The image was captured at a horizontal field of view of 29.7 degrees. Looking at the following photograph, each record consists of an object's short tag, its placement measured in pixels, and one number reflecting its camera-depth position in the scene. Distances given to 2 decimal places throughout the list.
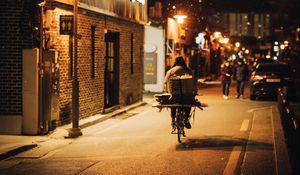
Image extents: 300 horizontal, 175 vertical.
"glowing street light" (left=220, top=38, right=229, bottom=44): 63.56
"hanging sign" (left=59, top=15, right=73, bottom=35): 14.50
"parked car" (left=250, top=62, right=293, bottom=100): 25.48
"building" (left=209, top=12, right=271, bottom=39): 148.50
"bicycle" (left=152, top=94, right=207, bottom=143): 12.65
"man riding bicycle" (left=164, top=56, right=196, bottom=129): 13.23
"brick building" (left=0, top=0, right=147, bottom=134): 14.23
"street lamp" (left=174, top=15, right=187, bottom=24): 31.22
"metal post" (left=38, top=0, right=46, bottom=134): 14.20
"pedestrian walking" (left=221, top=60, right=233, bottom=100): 26.92
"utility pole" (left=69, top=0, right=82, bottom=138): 14.29
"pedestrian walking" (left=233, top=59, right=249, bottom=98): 27.71
